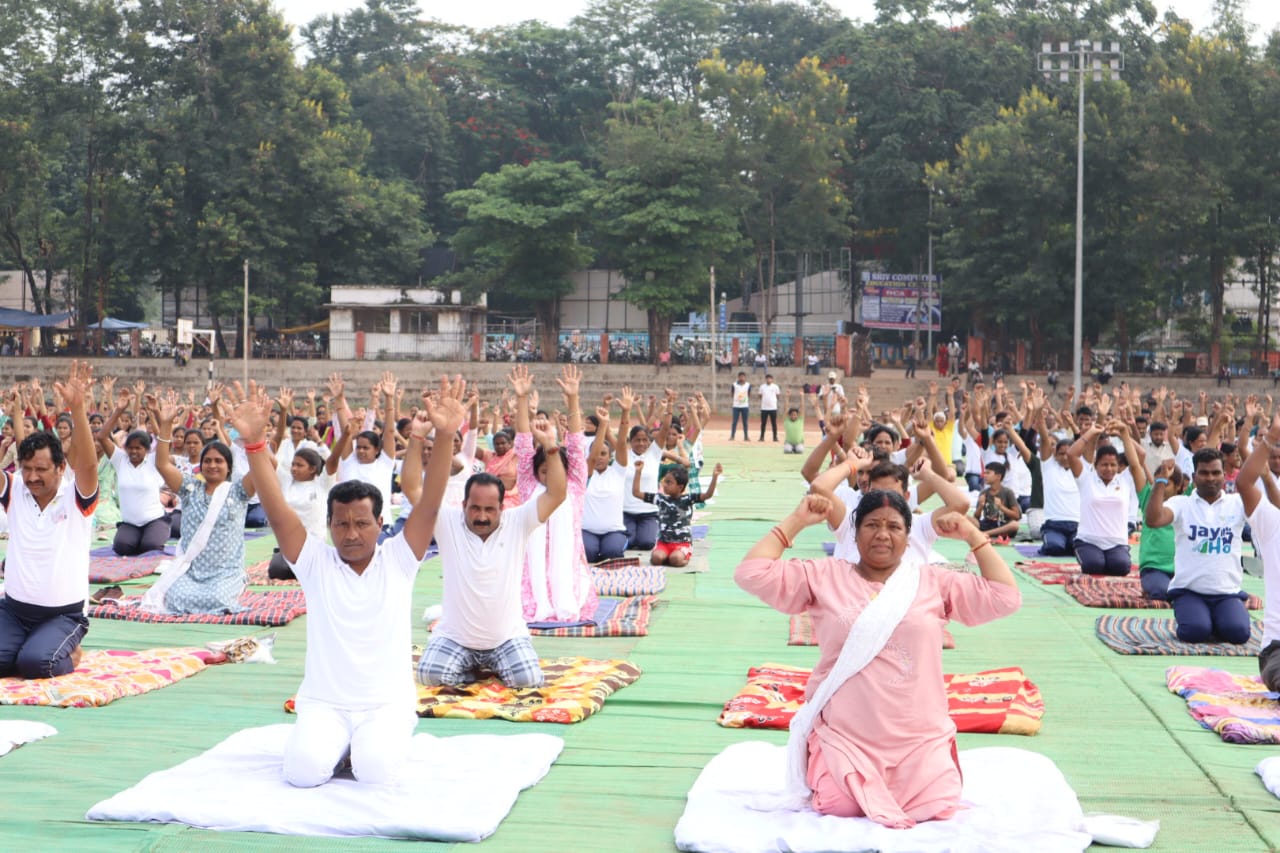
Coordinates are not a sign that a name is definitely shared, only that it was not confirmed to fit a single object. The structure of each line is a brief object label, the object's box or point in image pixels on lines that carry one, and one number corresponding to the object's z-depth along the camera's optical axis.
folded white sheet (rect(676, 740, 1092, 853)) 5.09
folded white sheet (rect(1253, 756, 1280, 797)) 6.00
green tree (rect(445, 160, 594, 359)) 44.84
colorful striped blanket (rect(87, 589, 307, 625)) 10.06
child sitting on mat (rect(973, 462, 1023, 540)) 14.80
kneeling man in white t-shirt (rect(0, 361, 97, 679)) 7.80
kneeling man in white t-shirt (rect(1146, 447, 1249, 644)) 9.00
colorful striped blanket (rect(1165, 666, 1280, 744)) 6.86
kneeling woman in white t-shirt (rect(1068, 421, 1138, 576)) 12.11
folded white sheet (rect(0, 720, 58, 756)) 6.50
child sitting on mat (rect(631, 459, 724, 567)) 13.00
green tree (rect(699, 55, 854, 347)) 45.00
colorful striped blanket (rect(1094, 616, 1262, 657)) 9.08
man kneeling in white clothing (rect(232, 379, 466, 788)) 5.88
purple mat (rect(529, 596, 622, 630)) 9.77
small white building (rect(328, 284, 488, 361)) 44.12
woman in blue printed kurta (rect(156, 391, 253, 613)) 10.23
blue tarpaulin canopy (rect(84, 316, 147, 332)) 47.66
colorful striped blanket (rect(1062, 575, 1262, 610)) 10.85
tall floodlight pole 31.27
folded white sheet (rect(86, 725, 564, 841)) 5.37
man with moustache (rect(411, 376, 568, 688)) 7.67
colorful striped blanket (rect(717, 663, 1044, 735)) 7.12
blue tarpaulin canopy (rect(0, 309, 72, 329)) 47.72
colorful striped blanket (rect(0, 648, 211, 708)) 7.45
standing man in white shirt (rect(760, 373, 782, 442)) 31.73
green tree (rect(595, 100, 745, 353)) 43.44
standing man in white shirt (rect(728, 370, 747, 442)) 31.52
